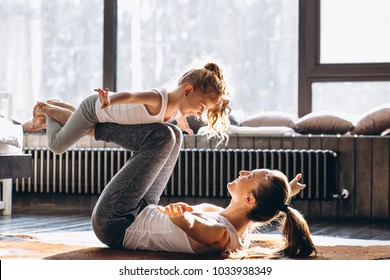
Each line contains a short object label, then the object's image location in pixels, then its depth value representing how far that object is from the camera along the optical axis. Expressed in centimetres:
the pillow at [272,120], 706
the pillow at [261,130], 692
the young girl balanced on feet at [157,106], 406
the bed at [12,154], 570
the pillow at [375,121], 661
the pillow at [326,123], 687
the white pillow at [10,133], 574
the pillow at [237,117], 706
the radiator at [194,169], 673
